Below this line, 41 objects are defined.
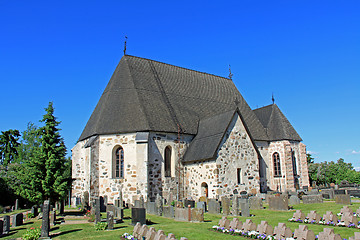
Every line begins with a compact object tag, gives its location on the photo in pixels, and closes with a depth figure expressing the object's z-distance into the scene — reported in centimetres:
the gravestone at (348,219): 1076
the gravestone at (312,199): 1852
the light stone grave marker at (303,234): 827
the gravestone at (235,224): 1078
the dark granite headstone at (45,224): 1235
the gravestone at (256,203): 1758
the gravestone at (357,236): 697
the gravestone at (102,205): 1908
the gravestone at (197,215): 1370
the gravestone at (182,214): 1402
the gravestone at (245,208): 1496
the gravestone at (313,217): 1172
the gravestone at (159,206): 1645
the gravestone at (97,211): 1437
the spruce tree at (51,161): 1741
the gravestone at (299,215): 1236
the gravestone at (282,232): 890
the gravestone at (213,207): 1619
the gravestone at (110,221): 1299
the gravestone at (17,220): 1545
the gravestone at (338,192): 2148
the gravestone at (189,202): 1760
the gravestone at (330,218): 1134
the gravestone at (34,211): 1767
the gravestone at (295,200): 1869
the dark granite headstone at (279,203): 1627
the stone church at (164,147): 2138
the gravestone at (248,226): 1023
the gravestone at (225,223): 1123
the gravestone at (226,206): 1573
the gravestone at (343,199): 1703
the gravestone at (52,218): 1494
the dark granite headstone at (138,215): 1323
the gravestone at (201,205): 1675
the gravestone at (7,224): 1412
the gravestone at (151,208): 1683
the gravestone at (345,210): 1160
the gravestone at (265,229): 952
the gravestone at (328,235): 734
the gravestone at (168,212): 1522
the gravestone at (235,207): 1543
